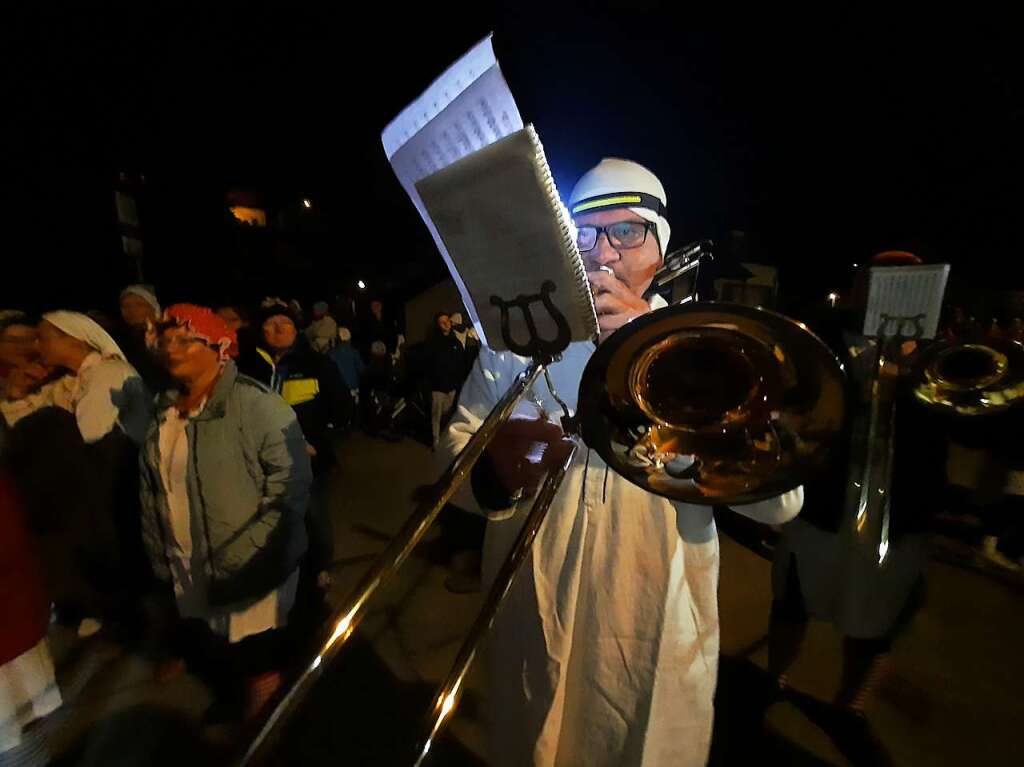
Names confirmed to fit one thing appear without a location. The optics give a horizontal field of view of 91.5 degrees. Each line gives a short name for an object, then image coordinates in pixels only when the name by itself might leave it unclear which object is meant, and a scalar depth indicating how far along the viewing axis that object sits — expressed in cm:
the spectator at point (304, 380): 397
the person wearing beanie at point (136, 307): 398
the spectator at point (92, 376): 280
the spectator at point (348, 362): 687
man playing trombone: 151
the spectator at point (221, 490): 211
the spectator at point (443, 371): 661
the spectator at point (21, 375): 273
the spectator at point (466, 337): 704
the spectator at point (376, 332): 855
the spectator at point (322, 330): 670
